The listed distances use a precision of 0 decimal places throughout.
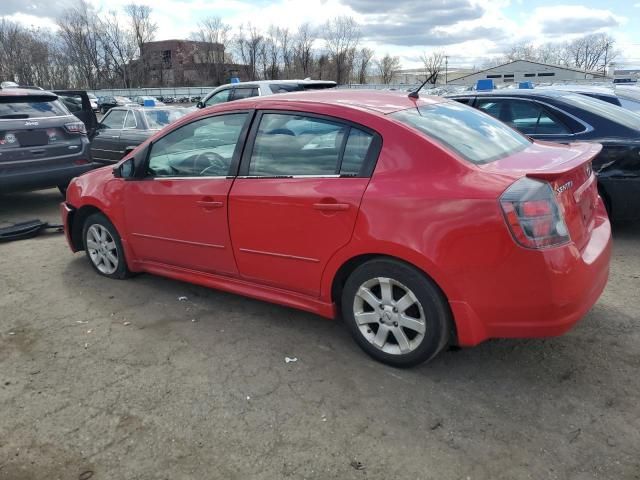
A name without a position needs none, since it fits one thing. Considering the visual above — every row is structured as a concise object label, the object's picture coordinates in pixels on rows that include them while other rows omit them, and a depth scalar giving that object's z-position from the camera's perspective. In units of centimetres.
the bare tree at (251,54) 8469
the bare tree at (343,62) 8269
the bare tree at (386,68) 8669
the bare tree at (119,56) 7912
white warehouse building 6694
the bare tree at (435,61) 7325
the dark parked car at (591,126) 512
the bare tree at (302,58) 8294
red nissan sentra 262
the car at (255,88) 1043
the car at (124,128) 1020
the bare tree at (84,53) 7575
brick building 8431
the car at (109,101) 3881
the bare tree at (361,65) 8431
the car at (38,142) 685
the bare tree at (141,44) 8131
